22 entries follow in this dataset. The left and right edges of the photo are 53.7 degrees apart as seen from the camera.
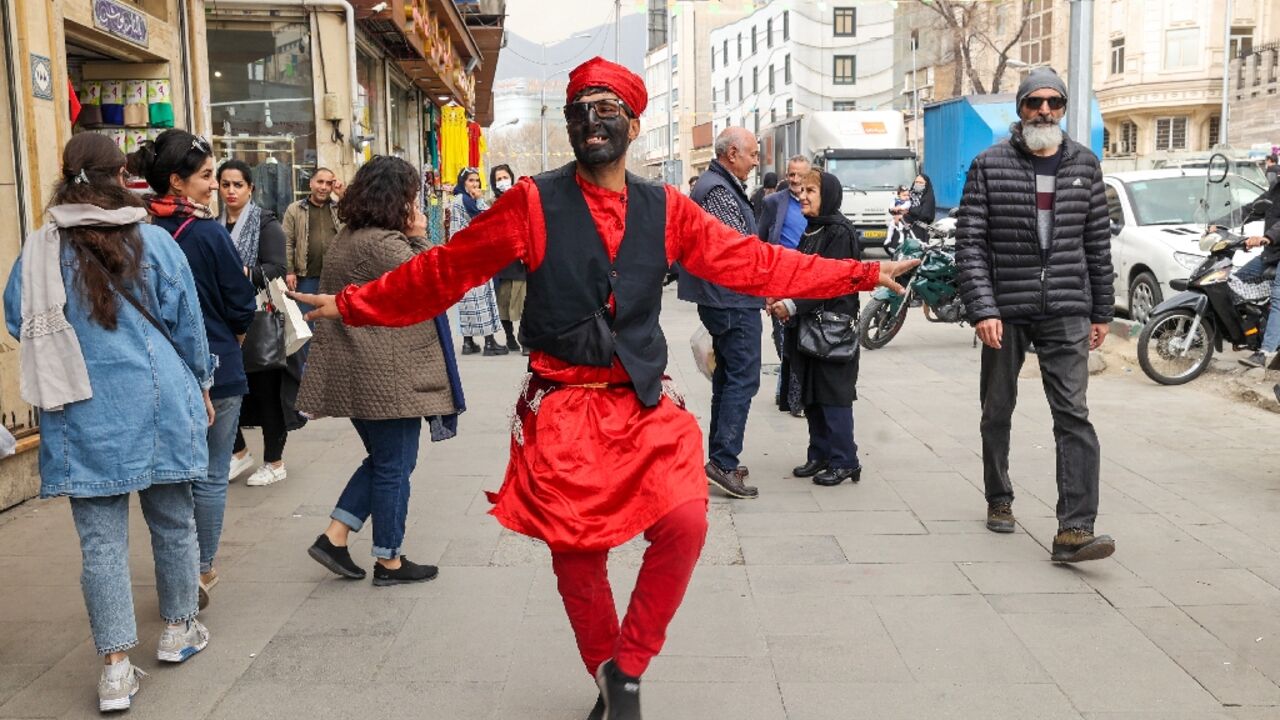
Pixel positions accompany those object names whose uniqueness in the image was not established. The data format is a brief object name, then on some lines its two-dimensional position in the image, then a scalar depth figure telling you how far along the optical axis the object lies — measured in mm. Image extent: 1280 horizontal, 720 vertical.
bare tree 36938
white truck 27734
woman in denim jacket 3766
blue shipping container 25156
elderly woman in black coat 6637
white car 12320
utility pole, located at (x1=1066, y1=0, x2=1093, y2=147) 10352
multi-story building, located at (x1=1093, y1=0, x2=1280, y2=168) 46344
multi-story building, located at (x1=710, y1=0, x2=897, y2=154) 66688
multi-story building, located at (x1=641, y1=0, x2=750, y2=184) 84188
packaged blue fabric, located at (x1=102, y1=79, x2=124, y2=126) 9227
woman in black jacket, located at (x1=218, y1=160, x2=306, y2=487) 6344
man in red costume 3346
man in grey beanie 5203
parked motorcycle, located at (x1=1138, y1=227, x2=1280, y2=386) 9312
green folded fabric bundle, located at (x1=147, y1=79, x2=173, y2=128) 9289
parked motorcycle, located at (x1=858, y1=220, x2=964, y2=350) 12438
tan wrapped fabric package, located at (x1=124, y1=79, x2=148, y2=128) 9242
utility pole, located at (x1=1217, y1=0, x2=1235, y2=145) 42375
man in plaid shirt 6445
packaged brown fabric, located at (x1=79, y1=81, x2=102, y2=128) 9281
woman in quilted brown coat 4836
